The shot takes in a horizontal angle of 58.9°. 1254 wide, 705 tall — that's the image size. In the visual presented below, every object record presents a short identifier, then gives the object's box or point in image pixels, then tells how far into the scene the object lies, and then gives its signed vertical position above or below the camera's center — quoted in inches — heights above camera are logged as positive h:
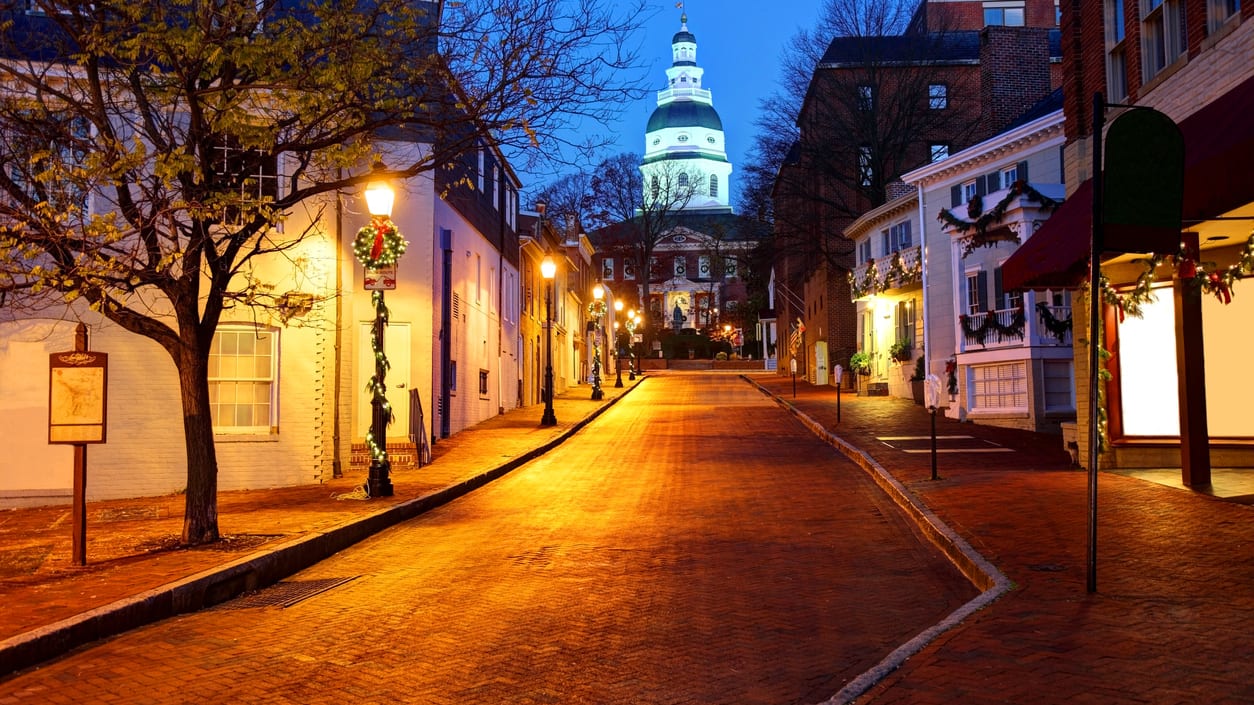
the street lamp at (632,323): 3079.0 +223.3
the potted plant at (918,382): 1440.7 +18.0
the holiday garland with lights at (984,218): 1026.1 +172.9
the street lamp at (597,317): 1573.6 +178.7
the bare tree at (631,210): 3019.2 +538.6
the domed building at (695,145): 5354.3 +1257.2
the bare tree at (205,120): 424.5 +123.0
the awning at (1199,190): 385.1 +77.5
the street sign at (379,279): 604.1 +68.1
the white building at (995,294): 1065.5 +113.7
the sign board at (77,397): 409.4 +3.8
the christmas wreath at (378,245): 603.5 +86.5
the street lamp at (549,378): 1096.2 +23.1
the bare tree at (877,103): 1715.1 +461.6
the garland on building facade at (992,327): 1087.0 +68.7
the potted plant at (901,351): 1534.2 +62.0
